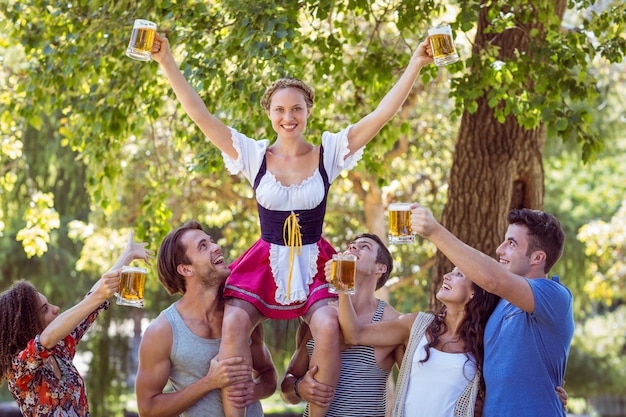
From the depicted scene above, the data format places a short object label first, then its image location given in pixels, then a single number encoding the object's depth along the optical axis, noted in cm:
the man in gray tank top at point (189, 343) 371
